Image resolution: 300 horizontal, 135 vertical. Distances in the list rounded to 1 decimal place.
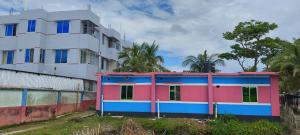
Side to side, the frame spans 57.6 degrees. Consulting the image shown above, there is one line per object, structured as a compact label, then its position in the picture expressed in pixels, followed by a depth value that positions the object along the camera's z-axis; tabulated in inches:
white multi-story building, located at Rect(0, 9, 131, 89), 1140.5
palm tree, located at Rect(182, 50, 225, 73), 1243.8
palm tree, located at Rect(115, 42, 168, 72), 1123.3
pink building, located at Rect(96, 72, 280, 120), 811.4
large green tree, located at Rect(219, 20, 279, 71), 1147.3
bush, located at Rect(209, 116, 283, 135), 688.4
